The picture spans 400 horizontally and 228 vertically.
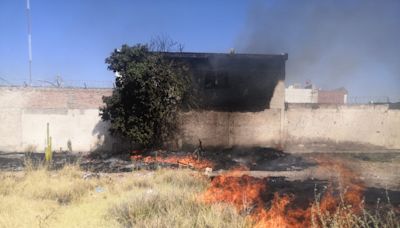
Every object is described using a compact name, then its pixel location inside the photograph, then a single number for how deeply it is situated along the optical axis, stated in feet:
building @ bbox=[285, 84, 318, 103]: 112.27
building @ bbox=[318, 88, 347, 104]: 132.46
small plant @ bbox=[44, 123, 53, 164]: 49.49
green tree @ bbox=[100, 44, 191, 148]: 55.06
